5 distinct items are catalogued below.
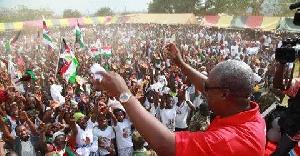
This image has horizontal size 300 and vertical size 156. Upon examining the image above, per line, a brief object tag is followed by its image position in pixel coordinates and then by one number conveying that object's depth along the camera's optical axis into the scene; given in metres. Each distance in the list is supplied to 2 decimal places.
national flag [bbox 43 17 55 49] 10.97
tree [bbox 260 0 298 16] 32.33
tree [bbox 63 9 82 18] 51.12
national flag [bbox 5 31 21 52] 13.46
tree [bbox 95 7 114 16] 57.19
